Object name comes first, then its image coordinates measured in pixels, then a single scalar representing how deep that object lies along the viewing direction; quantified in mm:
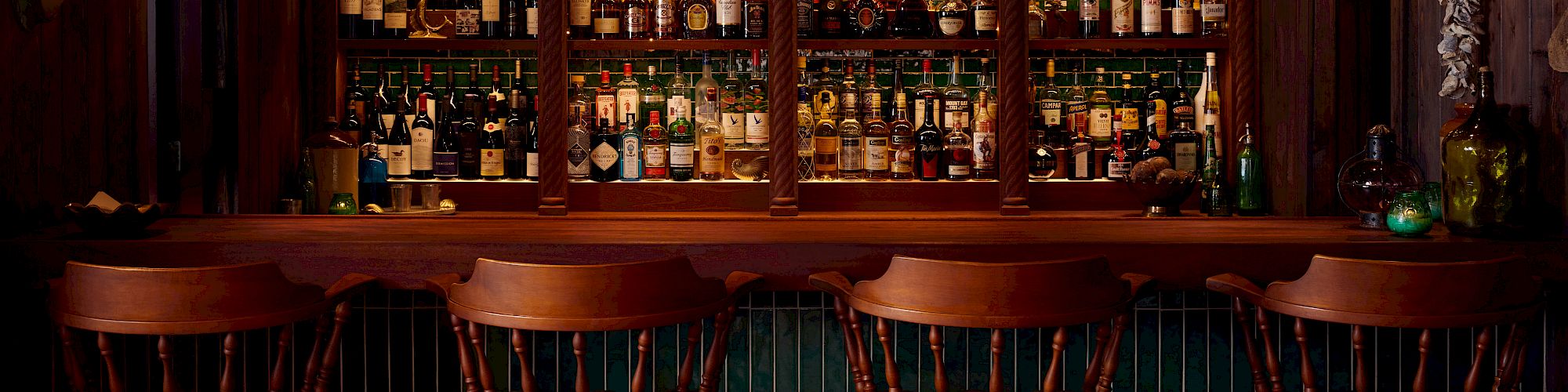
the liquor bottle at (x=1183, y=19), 3492
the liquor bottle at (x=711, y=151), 3523
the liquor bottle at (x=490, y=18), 3521
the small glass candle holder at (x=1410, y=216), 2307
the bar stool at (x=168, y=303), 1918
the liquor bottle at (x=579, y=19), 3484
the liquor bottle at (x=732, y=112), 3568
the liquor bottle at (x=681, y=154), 3531
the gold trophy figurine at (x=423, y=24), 3566
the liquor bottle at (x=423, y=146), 3568
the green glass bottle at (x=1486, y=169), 2344
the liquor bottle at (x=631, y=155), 3539
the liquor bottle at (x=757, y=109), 3539
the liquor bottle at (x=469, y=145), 3609
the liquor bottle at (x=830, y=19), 3506
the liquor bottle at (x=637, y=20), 3496
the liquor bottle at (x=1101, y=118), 3584
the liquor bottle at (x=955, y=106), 3564
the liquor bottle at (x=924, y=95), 3602
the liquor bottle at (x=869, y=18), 3521
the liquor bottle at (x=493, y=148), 3580
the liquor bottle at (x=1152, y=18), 3488
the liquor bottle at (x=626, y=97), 3609
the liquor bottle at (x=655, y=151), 3539
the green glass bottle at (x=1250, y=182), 3395
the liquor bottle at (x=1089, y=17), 3529
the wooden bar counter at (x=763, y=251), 2211
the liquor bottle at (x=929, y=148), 3568
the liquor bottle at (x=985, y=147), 3543
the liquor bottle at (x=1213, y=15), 3492
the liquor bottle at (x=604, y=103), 3611
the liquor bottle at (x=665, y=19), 3486
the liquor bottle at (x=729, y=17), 3492
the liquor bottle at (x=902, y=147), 3555
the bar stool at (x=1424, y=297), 1938
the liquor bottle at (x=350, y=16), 3535
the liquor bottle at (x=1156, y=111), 3580
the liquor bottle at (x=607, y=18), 3479
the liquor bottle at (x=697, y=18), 3492
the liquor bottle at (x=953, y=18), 3496
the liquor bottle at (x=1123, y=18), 3508
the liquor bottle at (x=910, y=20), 3562
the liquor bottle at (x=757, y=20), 3500
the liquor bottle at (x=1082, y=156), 3576
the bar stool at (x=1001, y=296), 1931
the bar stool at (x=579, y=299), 1929
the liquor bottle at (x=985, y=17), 3480
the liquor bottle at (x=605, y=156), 3557
